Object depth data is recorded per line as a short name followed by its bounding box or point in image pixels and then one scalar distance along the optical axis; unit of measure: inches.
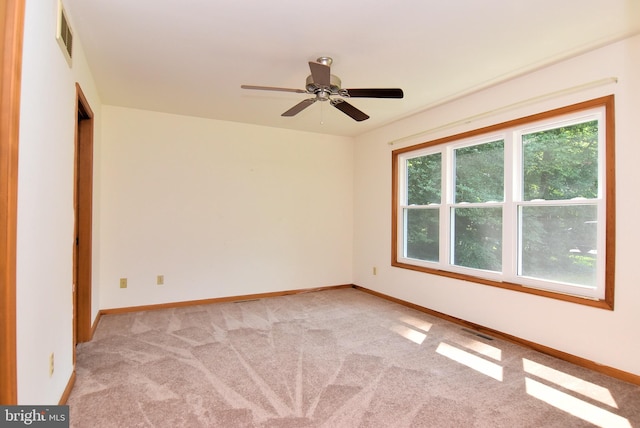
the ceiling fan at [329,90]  95.9
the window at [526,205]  103.8
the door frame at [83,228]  120.7
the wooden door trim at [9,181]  48.5
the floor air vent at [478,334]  126.6
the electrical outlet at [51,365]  70.4
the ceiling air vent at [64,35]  73.3
